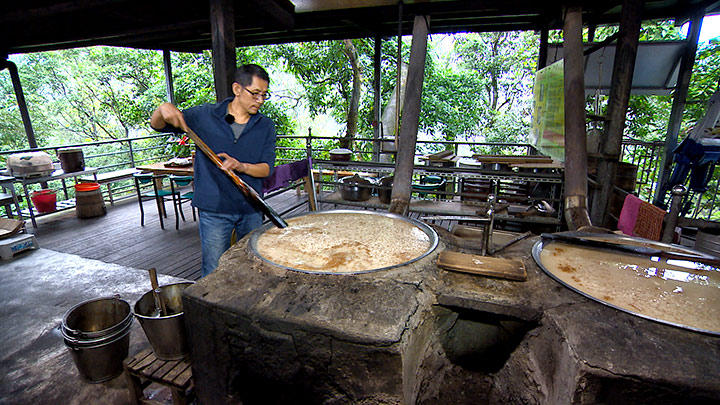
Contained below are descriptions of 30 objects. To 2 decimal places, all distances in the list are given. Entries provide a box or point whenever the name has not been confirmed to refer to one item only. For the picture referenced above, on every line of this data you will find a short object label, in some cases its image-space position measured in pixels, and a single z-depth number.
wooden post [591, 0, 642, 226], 3.47
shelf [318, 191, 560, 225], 4.33
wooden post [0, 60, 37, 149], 6.99
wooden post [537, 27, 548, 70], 5.80
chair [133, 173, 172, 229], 5.47
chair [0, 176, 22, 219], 5.12
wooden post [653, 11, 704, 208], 4.87
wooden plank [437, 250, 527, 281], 1.71
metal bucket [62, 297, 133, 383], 2.21
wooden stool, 1.93
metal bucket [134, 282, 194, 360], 2.03
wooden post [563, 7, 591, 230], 2.82
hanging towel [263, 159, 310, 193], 3.41
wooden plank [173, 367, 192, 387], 1.91
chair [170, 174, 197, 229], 5.36
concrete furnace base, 1.20
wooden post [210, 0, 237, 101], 3.63
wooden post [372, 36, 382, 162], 7.04
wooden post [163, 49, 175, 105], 8.27
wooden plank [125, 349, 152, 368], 2.10
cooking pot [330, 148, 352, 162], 5.32
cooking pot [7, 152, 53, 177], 5.38
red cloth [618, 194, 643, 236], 3.00
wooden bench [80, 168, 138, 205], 6.77
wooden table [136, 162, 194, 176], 5.38
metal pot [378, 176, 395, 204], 4.59
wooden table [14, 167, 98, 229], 5.45
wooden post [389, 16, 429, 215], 3.29
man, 2.42
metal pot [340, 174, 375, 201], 4.64
